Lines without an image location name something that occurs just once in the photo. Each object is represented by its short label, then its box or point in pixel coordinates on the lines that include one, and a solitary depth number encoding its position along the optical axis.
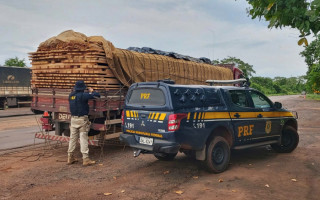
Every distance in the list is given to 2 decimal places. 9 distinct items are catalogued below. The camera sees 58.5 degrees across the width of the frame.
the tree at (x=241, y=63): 64.69
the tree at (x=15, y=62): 36.09
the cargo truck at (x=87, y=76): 7.20
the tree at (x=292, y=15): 4.23
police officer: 6.73
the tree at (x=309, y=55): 39.81
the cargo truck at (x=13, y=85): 21.48
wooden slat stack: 7.18
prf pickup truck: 5.45
